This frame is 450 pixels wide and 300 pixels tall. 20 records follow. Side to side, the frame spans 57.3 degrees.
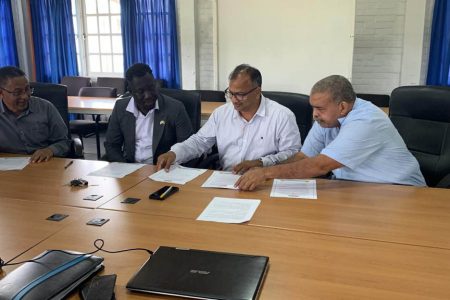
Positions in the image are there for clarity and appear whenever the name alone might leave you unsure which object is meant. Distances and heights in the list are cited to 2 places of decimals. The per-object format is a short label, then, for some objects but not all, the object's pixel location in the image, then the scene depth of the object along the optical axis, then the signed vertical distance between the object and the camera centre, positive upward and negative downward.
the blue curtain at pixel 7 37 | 6.44 +0.16
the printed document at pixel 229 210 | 1.56 -0.64
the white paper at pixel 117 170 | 2.17 -0.66
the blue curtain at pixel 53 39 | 6.46 +0.12
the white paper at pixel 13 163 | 2.30 -0.66
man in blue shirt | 1.94 -0.49
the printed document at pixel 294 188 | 1.81 -0.65
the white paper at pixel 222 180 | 1.94 -0.65
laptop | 1.04 -0.60
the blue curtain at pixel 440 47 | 5.00 -0.06
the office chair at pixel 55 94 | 3.07 -0.35
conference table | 1.13 -0.64
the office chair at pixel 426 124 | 2.32 -0.46
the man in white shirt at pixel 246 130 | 2.37 -0.51
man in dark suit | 2.65 -0.51
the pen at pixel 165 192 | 1.79 -0.63
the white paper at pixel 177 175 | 2.05 -0.65
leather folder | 1.00 -0.58
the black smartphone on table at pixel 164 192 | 1.78 -0.63
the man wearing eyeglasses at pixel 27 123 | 2.59 -0.50
